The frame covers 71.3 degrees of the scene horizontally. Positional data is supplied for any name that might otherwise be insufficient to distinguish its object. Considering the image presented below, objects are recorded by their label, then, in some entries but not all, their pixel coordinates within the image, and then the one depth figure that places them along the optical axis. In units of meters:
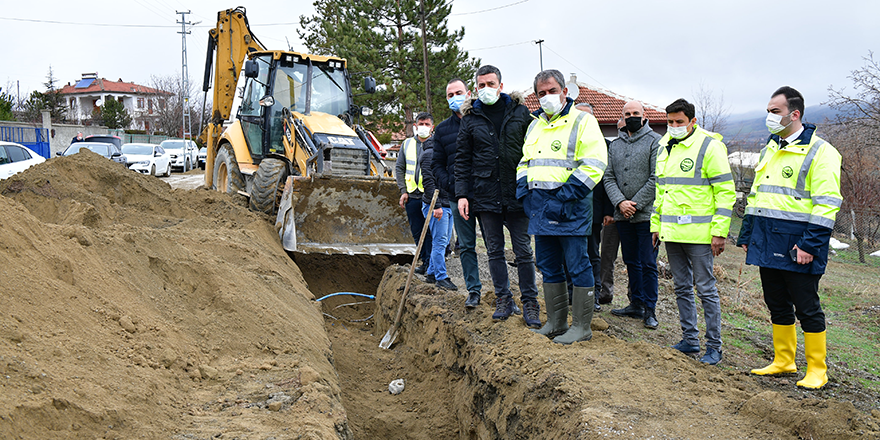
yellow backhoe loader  8.31
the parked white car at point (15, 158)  12.28
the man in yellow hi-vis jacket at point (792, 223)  3.80
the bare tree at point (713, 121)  24.24
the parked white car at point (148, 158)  21.11
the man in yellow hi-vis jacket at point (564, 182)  4.28
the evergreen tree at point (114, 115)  46.56
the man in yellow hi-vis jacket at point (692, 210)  4.46
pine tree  22.73
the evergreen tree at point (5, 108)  32.62
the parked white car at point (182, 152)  26.38
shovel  6.30
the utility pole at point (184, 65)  34.97
